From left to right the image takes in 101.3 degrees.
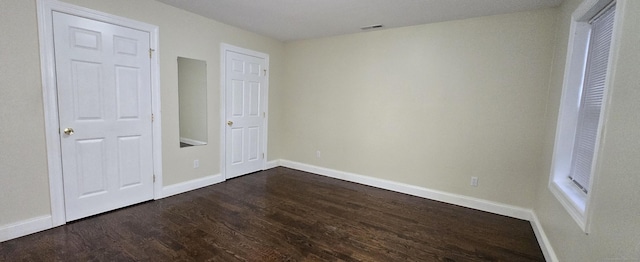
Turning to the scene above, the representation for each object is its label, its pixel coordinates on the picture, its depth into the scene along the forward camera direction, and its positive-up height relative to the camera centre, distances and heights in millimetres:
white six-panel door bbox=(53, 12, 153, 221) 2484 -183
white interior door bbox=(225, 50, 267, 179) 4023 -158
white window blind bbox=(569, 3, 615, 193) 1868 +166
